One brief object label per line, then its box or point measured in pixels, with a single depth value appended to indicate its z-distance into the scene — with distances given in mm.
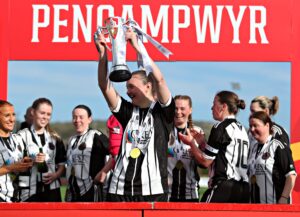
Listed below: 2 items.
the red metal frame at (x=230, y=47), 11325
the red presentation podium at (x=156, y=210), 6660
